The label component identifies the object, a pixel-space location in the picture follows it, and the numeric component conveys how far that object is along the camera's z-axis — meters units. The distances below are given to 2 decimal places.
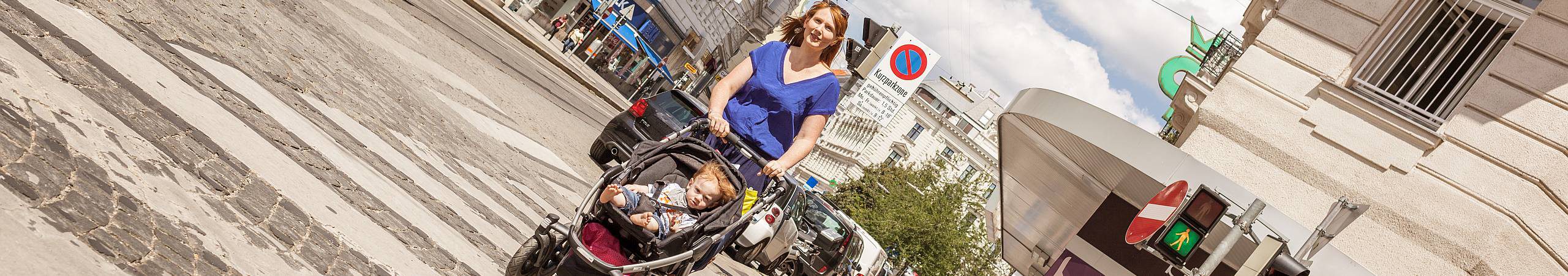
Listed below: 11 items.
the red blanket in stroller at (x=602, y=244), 4.21
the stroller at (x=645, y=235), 4.20
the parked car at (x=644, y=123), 12.16
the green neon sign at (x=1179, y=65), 22.59
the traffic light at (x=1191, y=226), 6.78
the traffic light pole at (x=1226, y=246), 6.83
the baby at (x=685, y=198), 4.21
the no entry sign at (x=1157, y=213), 6.92
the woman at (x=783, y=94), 4.76
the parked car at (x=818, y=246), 13.14
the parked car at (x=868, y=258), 15.16
